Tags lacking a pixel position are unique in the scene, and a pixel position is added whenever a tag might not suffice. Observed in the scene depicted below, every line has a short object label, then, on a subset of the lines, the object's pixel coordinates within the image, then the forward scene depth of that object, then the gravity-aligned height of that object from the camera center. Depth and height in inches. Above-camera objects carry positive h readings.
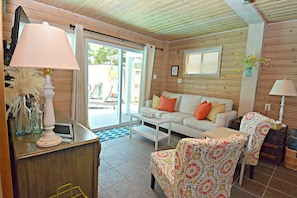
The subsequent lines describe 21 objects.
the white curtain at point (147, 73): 165.6 +10.0
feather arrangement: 46.9 -2.7
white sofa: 117.2 -27.0
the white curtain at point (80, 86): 118.6 -5.1
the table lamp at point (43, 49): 33.0 +6.1
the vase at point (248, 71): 119.8 +11.7
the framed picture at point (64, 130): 47.9 -16.5
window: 148.3 +23.1
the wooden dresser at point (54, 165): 37.7 -22.7
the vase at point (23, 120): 47.4 -12.9
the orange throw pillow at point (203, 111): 127.3 -20.9
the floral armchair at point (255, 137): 75.6 -24.0
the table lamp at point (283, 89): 97.2 +0.0
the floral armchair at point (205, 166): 42.3 -23.2
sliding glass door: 145.1 -2.3
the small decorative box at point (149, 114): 121.0 -24.0
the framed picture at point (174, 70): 179.8 +15.6
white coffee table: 111.2 -37.1
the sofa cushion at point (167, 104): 153.6 -20.1
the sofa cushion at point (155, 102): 163.2 -19.9
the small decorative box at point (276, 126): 97.4 -23.0
